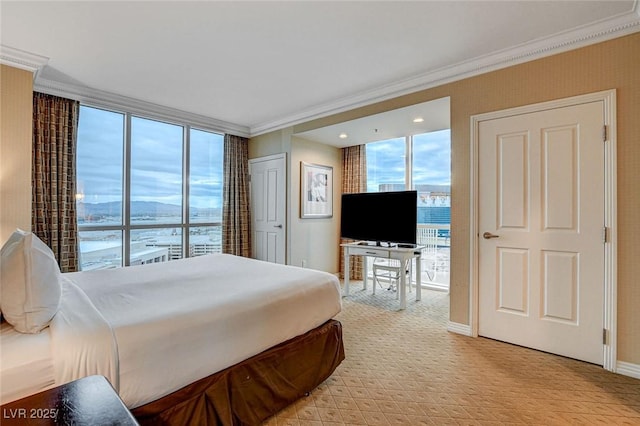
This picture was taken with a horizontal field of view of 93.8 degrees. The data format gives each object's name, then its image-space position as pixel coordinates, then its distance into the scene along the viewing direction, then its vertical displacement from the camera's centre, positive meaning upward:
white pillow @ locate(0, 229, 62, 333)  1.24 -0.33
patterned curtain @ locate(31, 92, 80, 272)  3.24 +0.40
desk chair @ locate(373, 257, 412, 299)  4.04 -0.92
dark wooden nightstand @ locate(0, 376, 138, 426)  0.74 -0.52
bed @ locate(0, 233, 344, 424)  1.20 -0.60
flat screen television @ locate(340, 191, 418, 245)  3.89 -0.06
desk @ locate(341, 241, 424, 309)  3.83 -0.55
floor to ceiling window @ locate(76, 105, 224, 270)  3.76 +0.32
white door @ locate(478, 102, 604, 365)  2.40 -0.15
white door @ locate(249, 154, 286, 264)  4.91 +0.09
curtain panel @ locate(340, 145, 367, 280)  5.42 +0.69
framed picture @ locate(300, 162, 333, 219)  4.96 +0.38
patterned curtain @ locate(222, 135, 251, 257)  5.09 +0.22
